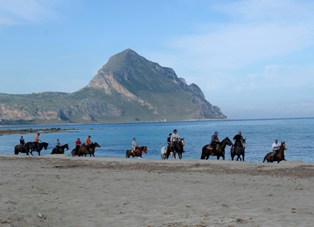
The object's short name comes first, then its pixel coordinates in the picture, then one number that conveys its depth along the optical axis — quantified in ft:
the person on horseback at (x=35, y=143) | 127.03
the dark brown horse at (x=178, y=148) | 106.11
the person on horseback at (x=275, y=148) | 93.09
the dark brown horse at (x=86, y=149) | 120.06
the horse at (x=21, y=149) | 128.06
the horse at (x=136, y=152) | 116.06
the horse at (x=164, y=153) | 109.19
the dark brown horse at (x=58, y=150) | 127.65
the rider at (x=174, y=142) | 106.01
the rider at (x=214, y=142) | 101.65
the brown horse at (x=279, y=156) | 92.07
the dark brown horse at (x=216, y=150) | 101.60
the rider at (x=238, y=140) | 97.90
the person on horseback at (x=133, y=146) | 115.34
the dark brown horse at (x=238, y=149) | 99.19
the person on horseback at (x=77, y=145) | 119.44
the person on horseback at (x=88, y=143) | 121.29
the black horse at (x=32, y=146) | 127.44
